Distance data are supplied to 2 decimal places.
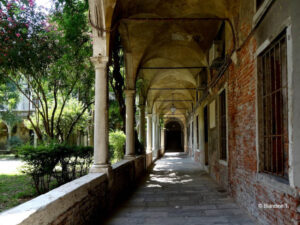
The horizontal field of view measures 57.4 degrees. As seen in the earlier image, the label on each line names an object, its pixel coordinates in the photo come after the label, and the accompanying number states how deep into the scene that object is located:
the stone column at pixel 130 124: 9.49
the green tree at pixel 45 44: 7.59
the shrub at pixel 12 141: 28.28
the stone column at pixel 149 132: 17.34
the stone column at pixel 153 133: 20.63
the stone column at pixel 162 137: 28.73
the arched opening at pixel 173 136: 39.38
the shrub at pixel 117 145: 11.01
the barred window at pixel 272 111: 4.09
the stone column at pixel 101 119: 5.41
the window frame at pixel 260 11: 4.03
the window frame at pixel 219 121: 7.33
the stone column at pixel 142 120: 13.89
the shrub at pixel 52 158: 6.45
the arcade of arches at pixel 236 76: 3.53
